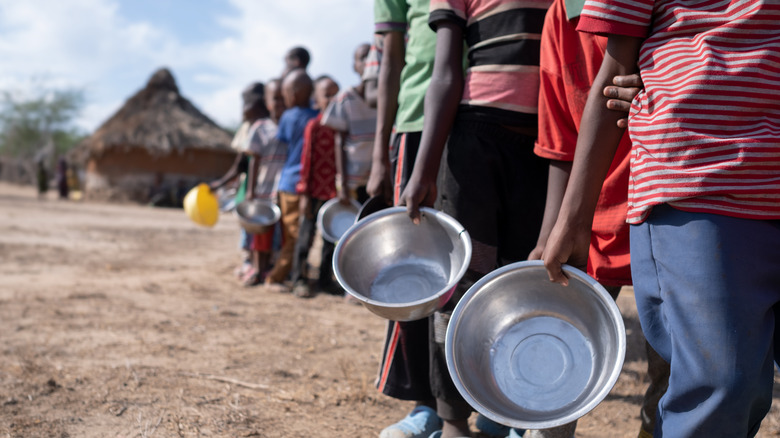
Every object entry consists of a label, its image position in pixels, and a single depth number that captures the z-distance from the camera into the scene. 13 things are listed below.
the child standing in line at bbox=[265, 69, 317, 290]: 5.17
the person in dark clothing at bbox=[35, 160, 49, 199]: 22.31
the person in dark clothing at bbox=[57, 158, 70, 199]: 21.50
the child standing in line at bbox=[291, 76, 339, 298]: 4.95
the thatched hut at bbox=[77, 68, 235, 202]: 19.14
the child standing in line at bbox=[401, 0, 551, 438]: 1.79
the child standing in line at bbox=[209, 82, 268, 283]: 6.24
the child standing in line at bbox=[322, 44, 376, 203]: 4.67
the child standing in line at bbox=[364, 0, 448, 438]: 2.09
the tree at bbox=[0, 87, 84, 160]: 46.62
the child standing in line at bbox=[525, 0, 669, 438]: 1.54
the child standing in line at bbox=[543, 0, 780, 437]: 1.12
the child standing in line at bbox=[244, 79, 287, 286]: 5.59
